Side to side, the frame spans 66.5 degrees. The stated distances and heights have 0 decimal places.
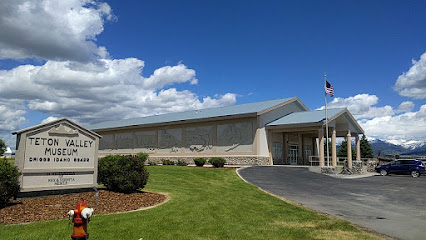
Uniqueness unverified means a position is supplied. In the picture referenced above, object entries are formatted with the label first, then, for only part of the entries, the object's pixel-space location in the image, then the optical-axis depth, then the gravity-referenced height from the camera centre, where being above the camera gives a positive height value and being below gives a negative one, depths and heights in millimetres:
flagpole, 29588 +3058
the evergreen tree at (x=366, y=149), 68750 +1245
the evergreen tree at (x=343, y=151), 65538 +775
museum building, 31453 +2334
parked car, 26766 -1059
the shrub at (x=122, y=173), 12180 -731
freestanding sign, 10070 -74
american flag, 30231 +6181
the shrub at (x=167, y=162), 33006 -794
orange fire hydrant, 5398 -1106
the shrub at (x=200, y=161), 29969 -619
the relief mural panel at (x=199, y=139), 34375 +1651
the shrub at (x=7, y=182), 8922 -787
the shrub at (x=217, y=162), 28027 -657
